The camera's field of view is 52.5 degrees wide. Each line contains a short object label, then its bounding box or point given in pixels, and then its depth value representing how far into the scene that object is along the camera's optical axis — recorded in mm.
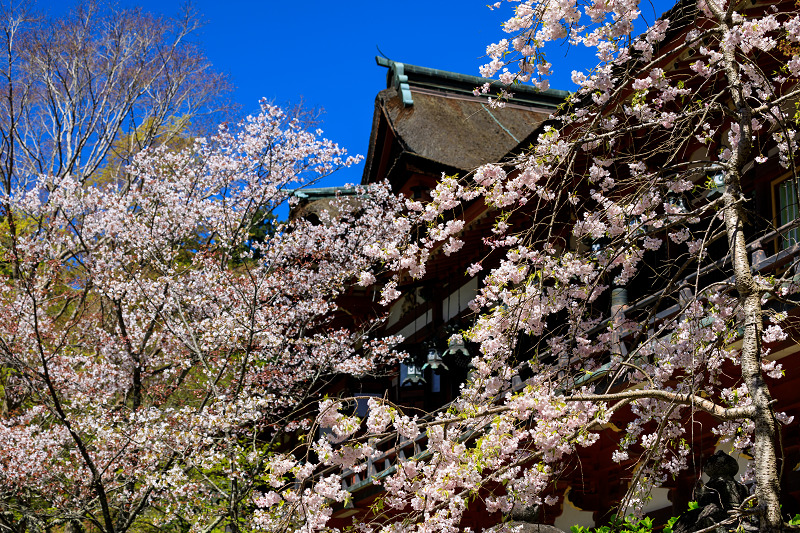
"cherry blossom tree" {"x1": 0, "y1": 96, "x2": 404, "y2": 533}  10969
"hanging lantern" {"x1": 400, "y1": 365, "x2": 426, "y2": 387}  13391
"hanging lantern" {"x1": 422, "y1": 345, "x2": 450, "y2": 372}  12422
